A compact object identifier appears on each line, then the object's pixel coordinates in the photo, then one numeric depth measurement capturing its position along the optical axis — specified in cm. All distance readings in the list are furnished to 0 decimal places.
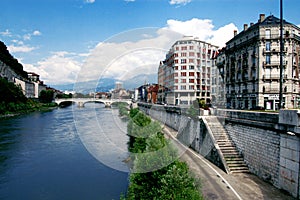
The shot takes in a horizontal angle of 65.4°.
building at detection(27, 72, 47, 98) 12538
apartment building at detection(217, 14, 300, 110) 3597
